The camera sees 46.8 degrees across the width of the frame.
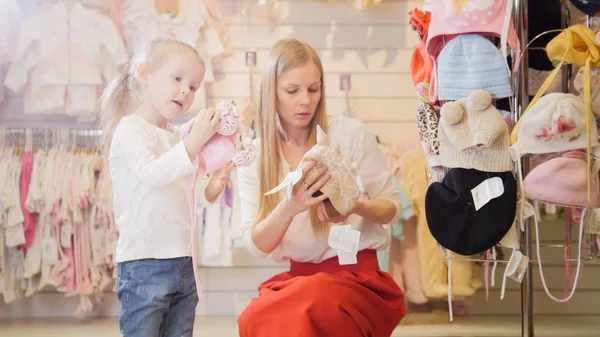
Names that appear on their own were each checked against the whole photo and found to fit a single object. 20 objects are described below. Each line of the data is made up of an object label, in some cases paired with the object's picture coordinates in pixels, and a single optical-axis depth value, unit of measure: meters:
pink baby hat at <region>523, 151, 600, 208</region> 2.14
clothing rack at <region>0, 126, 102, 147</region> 3.99
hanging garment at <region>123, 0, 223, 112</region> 4.00
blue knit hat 2.20
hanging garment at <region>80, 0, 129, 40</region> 4.06
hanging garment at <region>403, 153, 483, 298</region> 3.68
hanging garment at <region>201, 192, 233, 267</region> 3.80
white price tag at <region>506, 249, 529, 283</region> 2.22
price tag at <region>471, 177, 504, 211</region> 2.16
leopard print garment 2.37
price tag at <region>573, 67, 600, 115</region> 2.20
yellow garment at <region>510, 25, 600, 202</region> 2.14
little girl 2.05
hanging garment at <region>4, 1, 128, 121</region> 3.96
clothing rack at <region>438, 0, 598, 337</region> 2.35
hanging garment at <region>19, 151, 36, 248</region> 3.80
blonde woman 2.16
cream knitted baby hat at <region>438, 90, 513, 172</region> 2.13
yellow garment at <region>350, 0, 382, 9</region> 4.12
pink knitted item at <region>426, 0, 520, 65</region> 2.22
